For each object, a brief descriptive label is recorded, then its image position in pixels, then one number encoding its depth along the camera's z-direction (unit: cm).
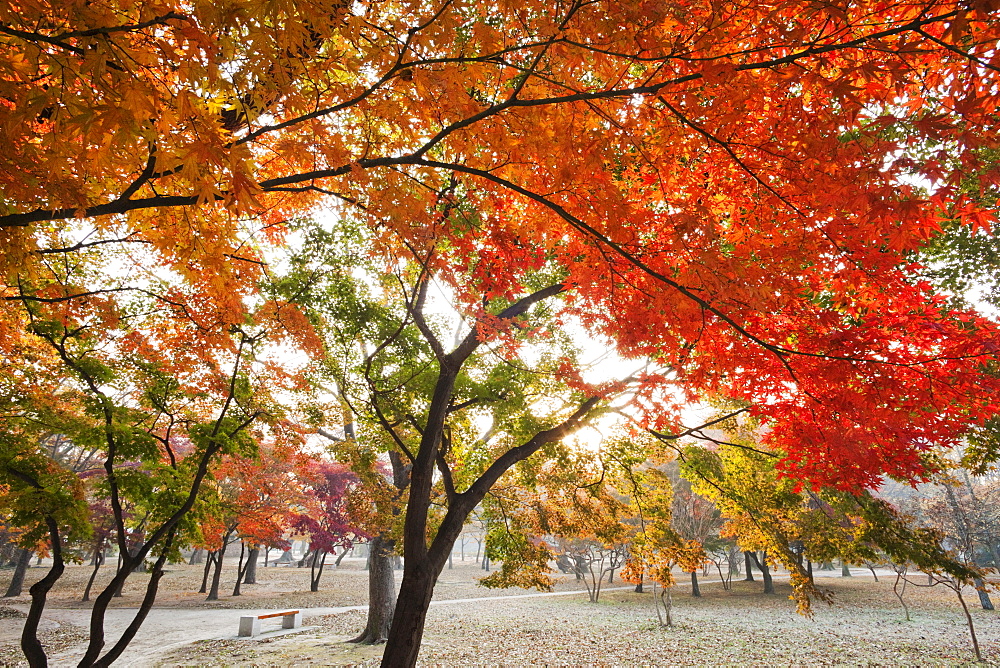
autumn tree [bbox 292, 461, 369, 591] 2023
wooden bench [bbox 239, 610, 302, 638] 1152
